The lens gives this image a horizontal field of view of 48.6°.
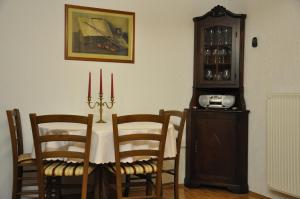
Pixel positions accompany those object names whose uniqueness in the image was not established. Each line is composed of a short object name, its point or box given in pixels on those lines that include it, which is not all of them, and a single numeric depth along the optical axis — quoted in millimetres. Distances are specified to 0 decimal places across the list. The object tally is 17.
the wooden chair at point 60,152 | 2348
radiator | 2930
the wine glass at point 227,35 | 3688
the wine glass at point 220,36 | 3730
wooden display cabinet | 3557
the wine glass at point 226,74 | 3676
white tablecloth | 2469
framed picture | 3354
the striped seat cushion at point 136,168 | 2566
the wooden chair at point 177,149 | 2986
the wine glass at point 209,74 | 3746
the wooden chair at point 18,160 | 2734
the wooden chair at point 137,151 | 2430
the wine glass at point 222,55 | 3721
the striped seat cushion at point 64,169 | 2473
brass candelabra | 3315
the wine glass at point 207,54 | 3773
